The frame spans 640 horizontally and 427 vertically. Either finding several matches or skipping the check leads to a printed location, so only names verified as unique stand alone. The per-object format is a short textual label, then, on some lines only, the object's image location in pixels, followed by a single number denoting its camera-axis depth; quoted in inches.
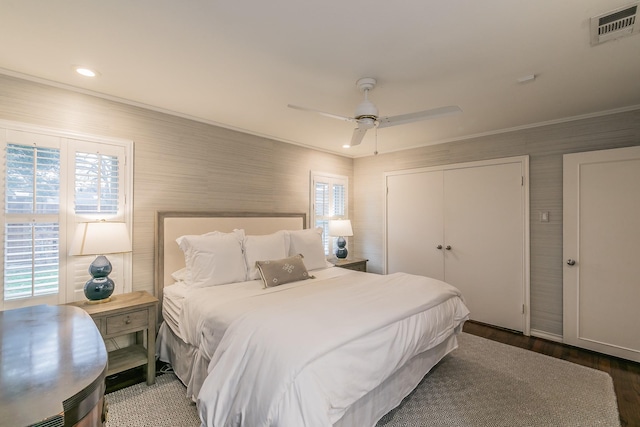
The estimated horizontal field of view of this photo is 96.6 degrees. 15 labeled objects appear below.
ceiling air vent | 61.4
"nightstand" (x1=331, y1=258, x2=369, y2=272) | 167.6
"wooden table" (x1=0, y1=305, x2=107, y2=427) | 30.2
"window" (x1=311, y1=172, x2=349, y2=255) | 180.1
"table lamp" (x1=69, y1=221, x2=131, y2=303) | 89.2
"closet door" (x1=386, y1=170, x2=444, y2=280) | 166.9
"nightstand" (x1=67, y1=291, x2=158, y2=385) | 86.4
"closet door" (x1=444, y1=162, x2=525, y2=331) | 139.9
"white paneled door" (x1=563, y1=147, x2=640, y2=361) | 111.6
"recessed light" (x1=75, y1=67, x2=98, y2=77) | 85.2
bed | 56.2
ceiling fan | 83.5
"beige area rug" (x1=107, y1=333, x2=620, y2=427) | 79.1
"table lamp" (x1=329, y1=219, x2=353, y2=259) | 176.9
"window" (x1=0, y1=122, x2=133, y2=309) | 86.0
